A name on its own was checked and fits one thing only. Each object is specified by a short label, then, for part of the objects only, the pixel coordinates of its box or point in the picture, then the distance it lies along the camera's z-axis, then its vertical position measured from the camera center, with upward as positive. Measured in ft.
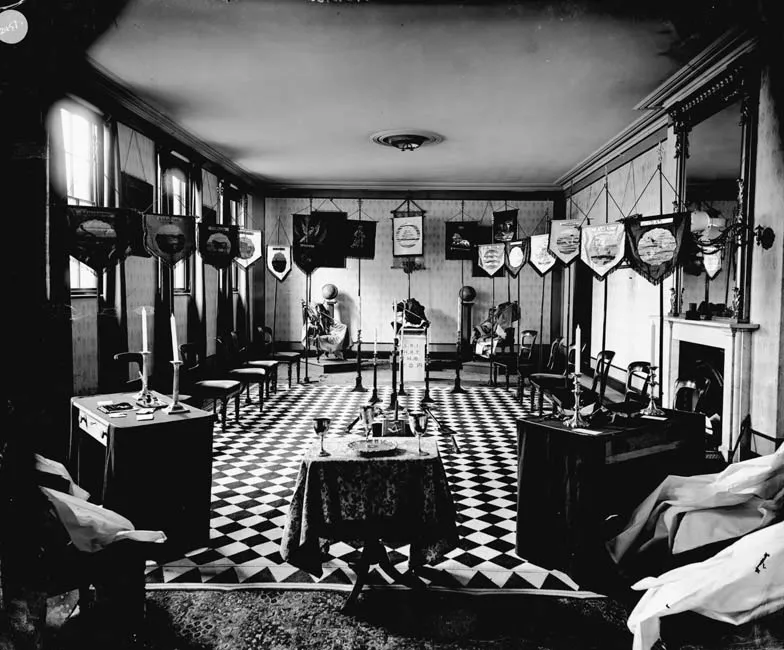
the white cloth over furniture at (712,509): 8.68 -3.17
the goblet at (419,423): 11.12 -2.28
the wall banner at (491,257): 36.24 +2.79
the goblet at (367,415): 11.96 -2.36
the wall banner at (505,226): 36.35 +4.77
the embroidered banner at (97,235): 17.51 +1.96
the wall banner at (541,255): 30.96 +2.50
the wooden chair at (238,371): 26.73 -3.30
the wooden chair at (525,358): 27.89 -3.07
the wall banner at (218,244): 26.99 +2.65
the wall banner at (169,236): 21.27 +2.36
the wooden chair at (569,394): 22.12 -3.58
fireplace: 16.43 -1.62
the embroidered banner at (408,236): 39.27 +4.42
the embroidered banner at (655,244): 18.75 +1.94
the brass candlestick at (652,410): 13.08 -2.39
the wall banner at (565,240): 28.66 +3.05
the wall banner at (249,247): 32.58 +2.98
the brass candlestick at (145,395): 13.70 -2.25
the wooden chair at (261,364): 28.45 -3.11
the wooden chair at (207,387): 22.29 -3.37
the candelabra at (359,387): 31.78 -4.66
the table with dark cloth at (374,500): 10.28 -3.48
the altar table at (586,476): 11.32 -3.49
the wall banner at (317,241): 35.99 +3.69
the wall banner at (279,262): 37.99 +2.53
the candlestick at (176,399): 13.03 -2.22
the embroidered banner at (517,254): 32.42 +2.73
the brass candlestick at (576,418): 12.08 -2.40
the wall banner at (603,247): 22.04 +2.16
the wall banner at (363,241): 39.24 +4.05
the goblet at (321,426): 10.91 -2.32
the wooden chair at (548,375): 25.31 -3.26
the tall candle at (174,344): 12.91 -0.95
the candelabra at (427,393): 28.66 -4.48
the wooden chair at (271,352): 32.14 -3.12
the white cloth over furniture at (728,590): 6.76 -3.34
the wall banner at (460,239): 41.42 +4.43
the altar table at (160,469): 11.66 -3.44
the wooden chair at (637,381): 16.46 -3.32
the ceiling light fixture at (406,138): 27.71 +7.86
